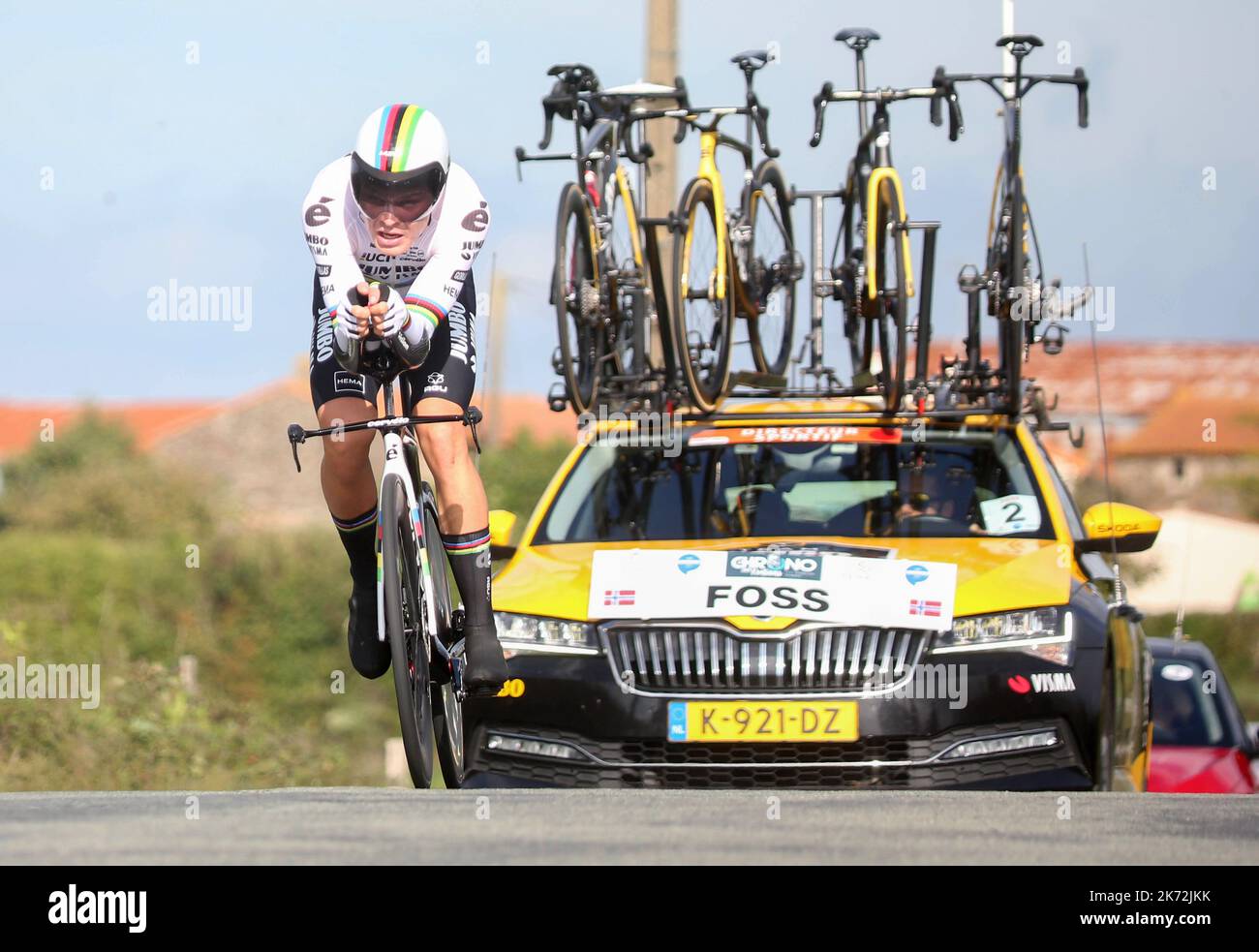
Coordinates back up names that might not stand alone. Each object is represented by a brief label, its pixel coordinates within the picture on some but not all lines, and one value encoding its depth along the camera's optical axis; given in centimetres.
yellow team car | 1494
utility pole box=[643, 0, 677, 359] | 2756
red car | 2283
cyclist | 1352
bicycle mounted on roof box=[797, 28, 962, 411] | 1819
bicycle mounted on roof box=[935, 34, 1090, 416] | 1808
